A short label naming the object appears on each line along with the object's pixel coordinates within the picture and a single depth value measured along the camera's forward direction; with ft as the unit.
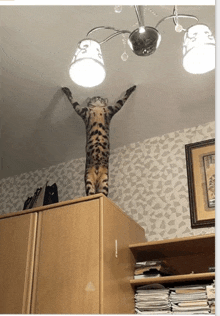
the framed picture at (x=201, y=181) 7.88
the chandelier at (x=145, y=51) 3.81
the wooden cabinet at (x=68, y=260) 6.04
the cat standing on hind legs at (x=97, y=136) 7.52
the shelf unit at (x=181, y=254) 6.64
